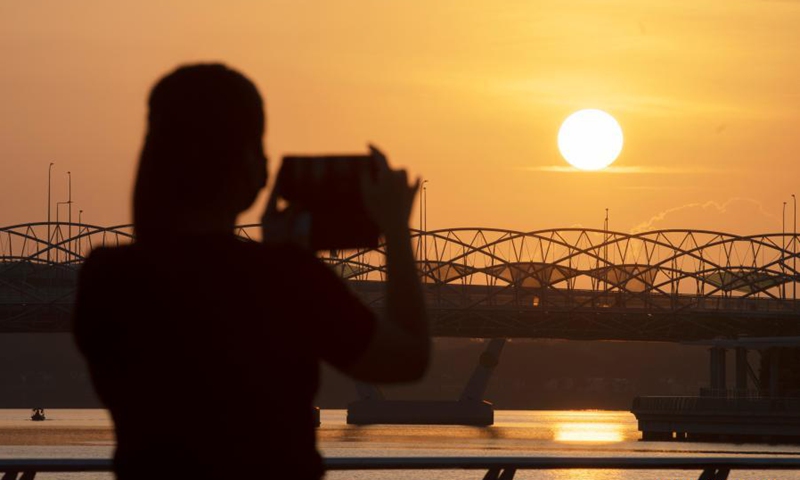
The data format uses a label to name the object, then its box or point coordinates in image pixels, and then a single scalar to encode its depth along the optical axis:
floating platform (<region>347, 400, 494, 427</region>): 175.38
